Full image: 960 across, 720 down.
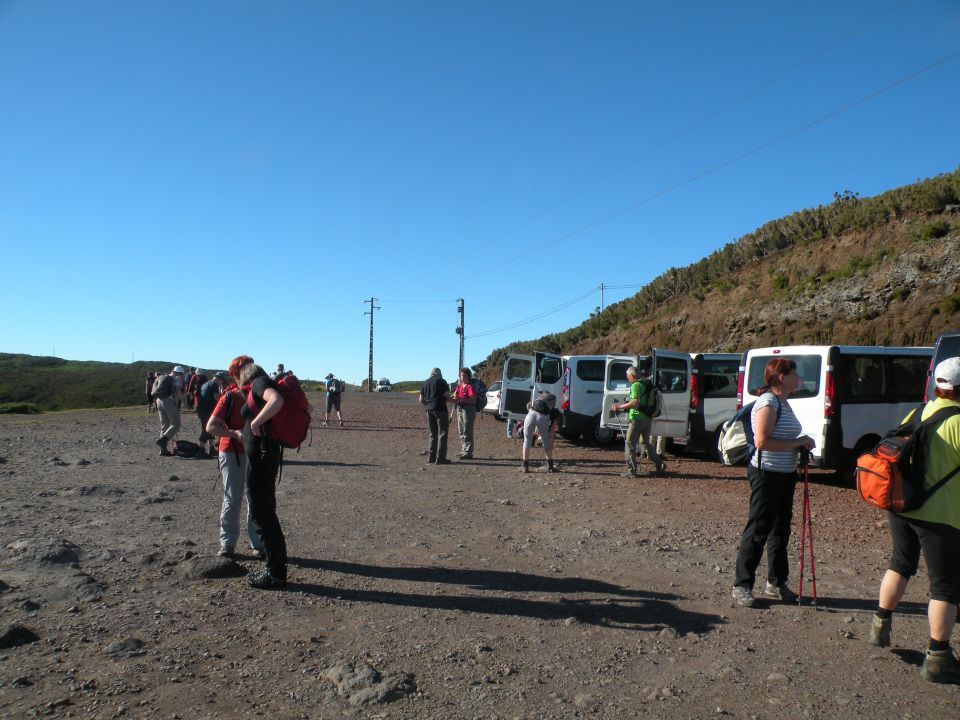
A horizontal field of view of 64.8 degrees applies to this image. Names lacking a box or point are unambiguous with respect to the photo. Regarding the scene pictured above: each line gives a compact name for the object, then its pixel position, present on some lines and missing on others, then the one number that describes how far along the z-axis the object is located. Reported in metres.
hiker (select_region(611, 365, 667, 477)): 11.59
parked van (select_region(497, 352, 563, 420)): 17.81
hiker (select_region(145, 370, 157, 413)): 30.72
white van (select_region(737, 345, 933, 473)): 10.59
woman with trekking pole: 5.23
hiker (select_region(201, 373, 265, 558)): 6.32
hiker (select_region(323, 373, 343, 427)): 22.77
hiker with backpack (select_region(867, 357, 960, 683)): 3.99
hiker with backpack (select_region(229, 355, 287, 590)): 5.61
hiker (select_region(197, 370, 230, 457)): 11.98
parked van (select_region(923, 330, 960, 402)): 9.04
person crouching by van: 12.49
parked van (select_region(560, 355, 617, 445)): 17.14
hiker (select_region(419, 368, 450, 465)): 13.44
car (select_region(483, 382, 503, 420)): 25.86
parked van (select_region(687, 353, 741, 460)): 14.28
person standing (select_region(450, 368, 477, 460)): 14.04
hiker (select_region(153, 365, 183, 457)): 13.67
